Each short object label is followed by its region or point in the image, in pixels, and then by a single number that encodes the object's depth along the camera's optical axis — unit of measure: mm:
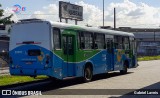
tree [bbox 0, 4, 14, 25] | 48969
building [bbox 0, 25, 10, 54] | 38928
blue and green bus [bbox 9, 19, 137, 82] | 14938
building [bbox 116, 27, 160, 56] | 111188
